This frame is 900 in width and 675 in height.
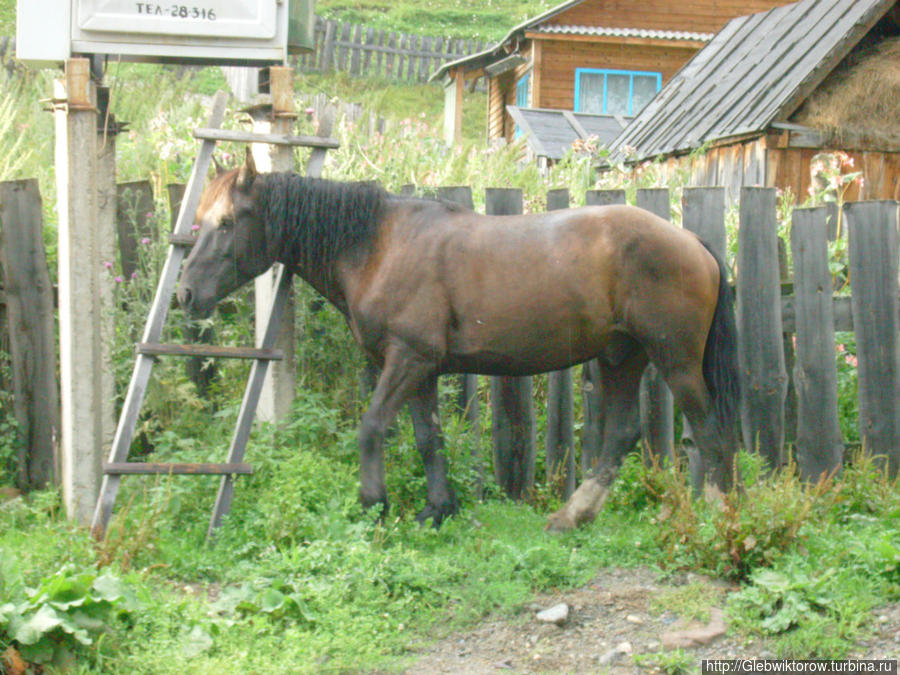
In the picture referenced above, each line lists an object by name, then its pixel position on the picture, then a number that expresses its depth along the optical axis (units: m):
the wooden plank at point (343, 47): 37.41
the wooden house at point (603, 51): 24.23
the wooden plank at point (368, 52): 37.47
